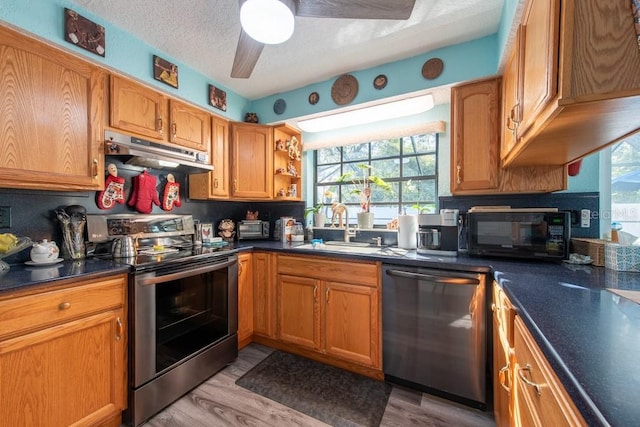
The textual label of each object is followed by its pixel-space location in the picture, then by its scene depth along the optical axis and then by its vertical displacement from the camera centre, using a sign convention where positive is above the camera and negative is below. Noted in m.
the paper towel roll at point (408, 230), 2.15 -0.14
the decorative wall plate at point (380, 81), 2.18 +1.10
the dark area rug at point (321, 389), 1.57 -1.21
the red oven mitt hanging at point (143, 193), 2.09 +0.16
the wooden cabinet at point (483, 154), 1.72 +0.42
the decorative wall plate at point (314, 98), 2.49 +1.10
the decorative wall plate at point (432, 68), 1.96 +1.11
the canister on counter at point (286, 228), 2.79 -0.16
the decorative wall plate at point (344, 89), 2.30 +1.11
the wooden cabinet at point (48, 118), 1.34 +0.53
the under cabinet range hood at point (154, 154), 1.69 +0.42
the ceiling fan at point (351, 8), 1.23 +1.01
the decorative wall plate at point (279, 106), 2.70 +1.12
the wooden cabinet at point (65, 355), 1.11 -0.69
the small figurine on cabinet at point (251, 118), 2.79 +1.02
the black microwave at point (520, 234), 1.55 -0.13
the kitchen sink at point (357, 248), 1.95 -0.30
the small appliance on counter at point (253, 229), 2.80 -0.18
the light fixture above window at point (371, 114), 2.16 +0.90
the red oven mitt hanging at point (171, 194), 2.30 +0.16
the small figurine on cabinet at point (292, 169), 2.91 +0.49
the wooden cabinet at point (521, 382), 0.57 -0.51
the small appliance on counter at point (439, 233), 1.88 -0.15
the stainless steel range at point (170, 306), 1.50 -0.64
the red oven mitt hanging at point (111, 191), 1.89 +0.16
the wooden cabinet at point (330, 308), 1.87 -0.74
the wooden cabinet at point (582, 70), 0.73 +0.43
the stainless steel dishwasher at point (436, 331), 1.55 -0.75
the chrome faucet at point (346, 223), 2.60 -0.10
